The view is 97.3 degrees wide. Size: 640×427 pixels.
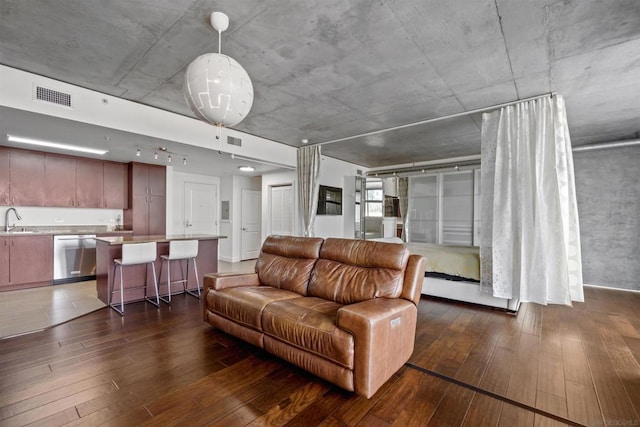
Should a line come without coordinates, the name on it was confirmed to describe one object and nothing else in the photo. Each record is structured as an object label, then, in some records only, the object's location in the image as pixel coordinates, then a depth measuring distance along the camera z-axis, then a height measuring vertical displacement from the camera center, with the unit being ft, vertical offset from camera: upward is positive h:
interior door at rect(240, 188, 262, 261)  25.20 -0.79
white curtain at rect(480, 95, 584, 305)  10.16 +0.21
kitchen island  12.16 -2.63
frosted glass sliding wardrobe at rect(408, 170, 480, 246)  18.33 +0.45
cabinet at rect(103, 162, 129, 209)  18.57 +1.95
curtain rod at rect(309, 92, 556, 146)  11.00 +4.55
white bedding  12.68 -2.18
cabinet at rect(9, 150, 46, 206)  15.33 +2.03
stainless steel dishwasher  15.92 -2.56
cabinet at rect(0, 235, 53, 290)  14.34 -2.47
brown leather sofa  6.08 -2.54
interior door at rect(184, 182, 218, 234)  23.53 +0.54
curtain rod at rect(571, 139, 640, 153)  15.38 +3.98
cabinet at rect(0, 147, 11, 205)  14.98 +1.99
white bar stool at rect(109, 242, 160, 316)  11.50 -1.81
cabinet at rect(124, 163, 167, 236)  18.94 +0.96
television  20.92 +1.08
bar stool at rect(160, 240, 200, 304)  12.90 -1.82
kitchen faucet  15.76 -0.39
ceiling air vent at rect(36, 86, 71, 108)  9.57 +4.12
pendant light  5.73 +2.62
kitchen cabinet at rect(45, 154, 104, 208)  16.52 +2.00
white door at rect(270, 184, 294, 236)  22.63 +0.37
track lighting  14.96 +3.50
